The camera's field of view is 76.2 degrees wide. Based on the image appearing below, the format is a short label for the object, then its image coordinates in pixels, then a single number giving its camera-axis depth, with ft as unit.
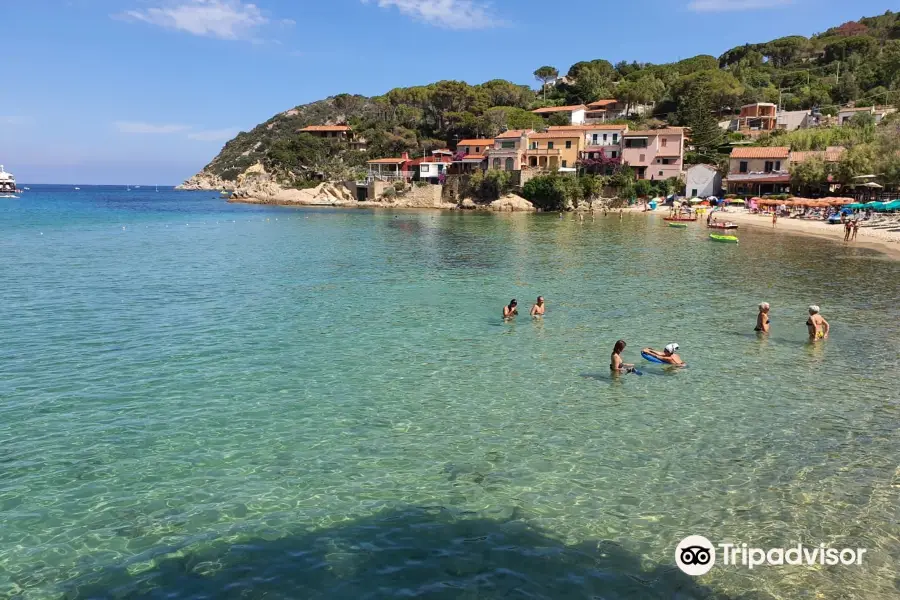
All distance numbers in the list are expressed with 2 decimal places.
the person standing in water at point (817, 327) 58.39
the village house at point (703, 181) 253.65
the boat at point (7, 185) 429.83
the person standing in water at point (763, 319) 61.00
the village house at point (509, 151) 285.84
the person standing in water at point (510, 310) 67.63
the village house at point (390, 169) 335.67
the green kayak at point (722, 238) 144.25
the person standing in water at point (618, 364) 48.44
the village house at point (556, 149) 284.00
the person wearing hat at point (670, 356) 49.75
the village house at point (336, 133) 418.18
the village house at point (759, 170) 234.99
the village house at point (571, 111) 347.36
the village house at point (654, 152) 264.72
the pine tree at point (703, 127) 289.74
